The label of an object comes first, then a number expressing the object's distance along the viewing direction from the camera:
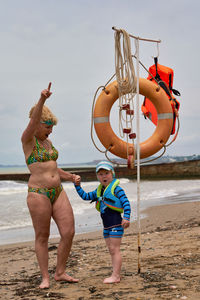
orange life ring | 4.51
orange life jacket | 5.47
